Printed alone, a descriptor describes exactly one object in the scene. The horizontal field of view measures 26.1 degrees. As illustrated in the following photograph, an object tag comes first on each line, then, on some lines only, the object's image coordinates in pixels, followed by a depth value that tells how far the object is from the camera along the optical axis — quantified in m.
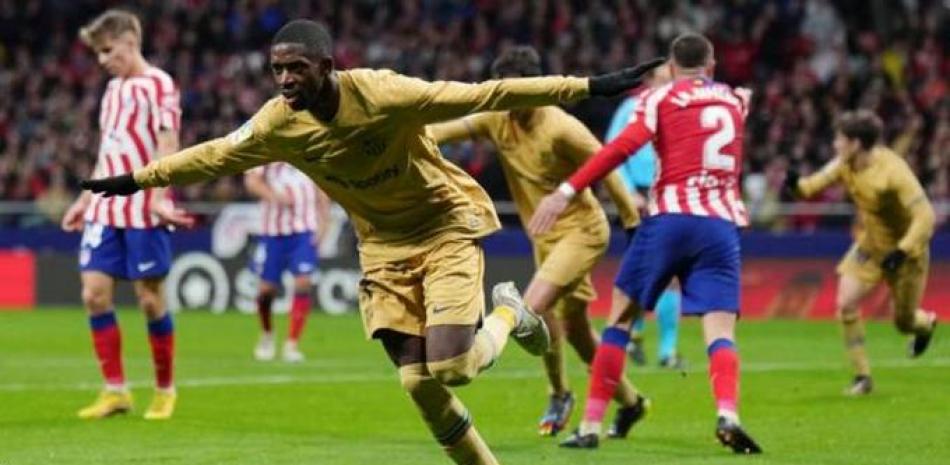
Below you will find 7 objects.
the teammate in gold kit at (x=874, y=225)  14.73
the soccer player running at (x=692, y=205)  11.13
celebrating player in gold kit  8.70
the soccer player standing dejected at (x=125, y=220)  13.06
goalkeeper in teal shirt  17.12
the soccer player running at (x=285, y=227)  19.08
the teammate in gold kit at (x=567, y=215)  11.98
